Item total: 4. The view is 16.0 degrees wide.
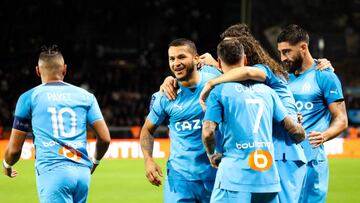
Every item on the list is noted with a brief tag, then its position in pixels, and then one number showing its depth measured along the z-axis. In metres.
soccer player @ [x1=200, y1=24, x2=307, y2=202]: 10.71
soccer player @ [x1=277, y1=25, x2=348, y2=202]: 12.46
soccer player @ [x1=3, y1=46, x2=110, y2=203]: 10.71
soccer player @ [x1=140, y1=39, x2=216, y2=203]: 11.27
